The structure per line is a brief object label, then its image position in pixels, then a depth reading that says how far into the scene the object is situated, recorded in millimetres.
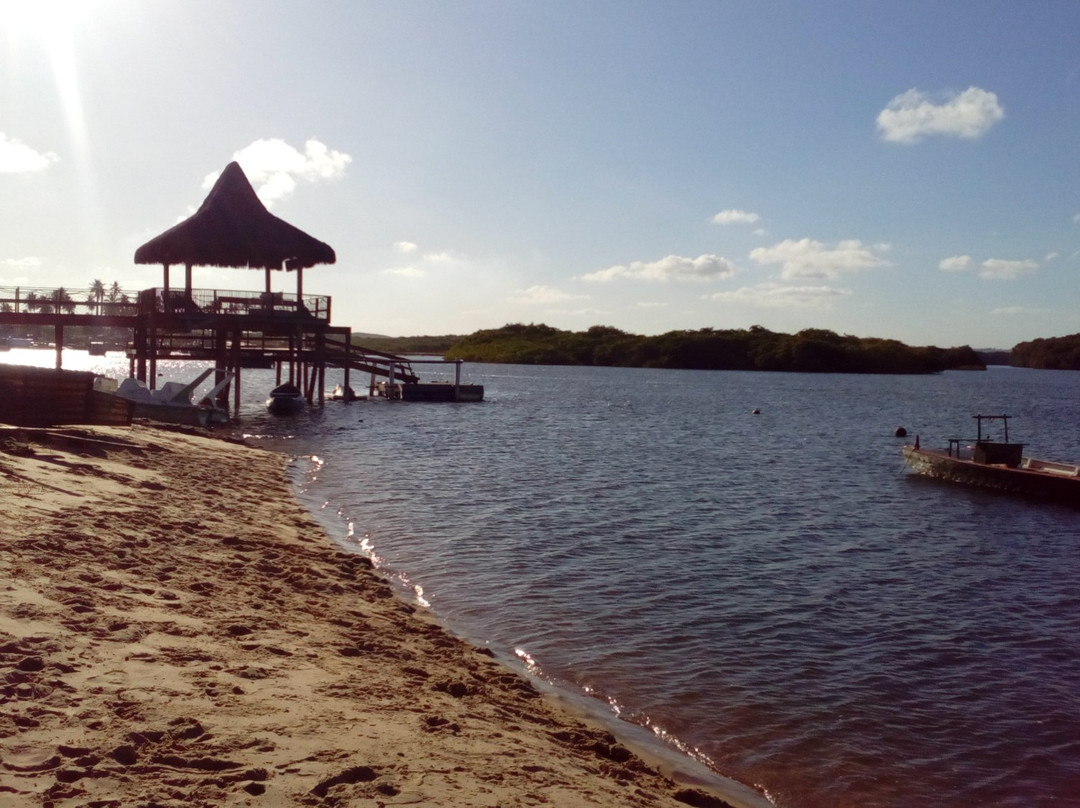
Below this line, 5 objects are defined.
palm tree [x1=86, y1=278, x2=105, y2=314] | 38431
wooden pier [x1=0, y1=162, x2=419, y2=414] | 38688
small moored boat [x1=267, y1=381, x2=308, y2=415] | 43050
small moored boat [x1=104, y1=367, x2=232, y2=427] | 30969
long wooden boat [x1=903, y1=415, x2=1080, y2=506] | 24328
